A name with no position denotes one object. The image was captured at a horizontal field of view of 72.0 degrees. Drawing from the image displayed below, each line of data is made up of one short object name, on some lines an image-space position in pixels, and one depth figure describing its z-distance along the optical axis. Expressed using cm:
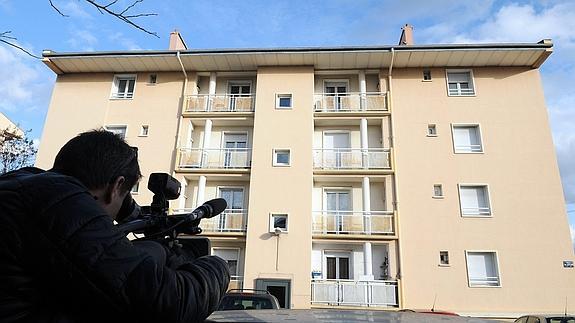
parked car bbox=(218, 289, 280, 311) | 865
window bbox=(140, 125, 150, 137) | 1725
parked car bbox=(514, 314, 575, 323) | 905
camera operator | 97
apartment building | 1420
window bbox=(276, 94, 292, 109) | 1709
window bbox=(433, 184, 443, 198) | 1527
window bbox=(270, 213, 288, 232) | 1517
